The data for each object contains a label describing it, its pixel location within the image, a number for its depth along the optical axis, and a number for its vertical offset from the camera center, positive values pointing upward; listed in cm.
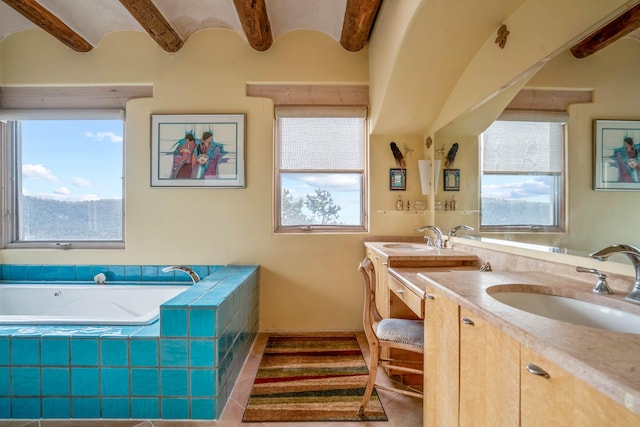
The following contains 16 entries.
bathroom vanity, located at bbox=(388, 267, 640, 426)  56 -37
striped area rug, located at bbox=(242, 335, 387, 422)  167 -114
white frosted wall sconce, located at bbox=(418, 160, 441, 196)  249 +34
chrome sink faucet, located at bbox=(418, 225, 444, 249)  230 -22
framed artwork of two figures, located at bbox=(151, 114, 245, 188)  272 +58
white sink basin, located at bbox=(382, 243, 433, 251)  244 -30
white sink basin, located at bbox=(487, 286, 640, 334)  87 -33
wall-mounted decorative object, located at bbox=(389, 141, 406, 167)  269 +53
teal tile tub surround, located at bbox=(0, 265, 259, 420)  156 -86
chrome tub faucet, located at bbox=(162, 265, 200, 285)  251 -52
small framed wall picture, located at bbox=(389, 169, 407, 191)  274 +31
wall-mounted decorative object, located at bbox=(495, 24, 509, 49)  165 +100
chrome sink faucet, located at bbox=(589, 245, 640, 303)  90 -14
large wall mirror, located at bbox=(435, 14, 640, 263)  104 +34
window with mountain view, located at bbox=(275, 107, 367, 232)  281 +37
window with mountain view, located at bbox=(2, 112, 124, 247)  284 +31
